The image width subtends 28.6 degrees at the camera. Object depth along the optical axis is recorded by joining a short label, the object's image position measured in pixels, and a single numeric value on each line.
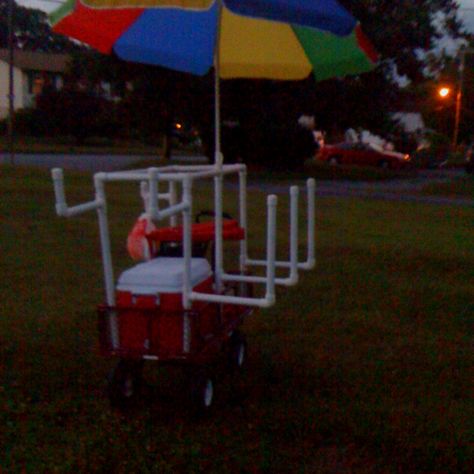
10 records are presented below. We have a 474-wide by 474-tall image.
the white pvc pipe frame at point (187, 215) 4.91
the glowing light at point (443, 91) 38.91
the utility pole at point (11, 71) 33.44
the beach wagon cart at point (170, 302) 5.27
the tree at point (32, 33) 91.12
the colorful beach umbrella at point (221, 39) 5.73
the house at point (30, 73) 71.00
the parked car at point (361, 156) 45.78
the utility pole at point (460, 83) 43.97
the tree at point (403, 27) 32.19
